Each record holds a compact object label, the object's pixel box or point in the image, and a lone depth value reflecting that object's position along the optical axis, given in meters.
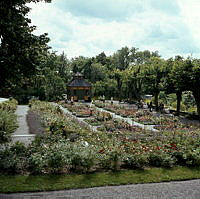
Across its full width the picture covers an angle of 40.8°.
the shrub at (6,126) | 12.42
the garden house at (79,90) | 47.81
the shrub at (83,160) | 7.77
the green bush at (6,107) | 23.39
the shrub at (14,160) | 7.60
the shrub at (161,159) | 8.52
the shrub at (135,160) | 8.30
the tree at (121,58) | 77.62
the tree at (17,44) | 8.27
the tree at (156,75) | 32.03
